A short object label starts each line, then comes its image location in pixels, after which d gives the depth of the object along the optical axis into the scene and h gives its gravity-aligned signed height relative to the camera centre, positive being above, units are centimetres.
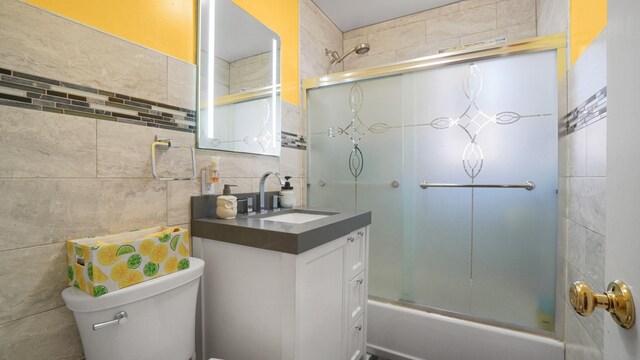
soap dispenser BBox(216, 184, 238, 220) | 130 -15
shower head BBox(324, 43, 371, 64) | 219 +103
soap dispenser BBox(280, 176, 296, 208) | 175 -13
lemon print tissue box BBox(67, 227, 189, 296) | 80 -26
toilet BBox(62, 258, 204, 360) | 80 -45
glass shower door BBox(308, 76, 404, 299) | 189 +10
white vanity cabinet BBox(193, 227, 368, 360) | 101 -51
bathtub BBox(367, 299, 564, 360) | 143 -90
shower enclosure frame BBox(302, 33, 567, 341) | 142 +60
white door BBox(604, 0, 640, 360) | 36 +2
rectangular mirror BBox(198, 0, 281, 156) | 136 +52
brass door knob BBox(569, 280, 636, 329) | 38 -18
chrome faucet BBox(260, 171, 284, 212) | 158 -6
